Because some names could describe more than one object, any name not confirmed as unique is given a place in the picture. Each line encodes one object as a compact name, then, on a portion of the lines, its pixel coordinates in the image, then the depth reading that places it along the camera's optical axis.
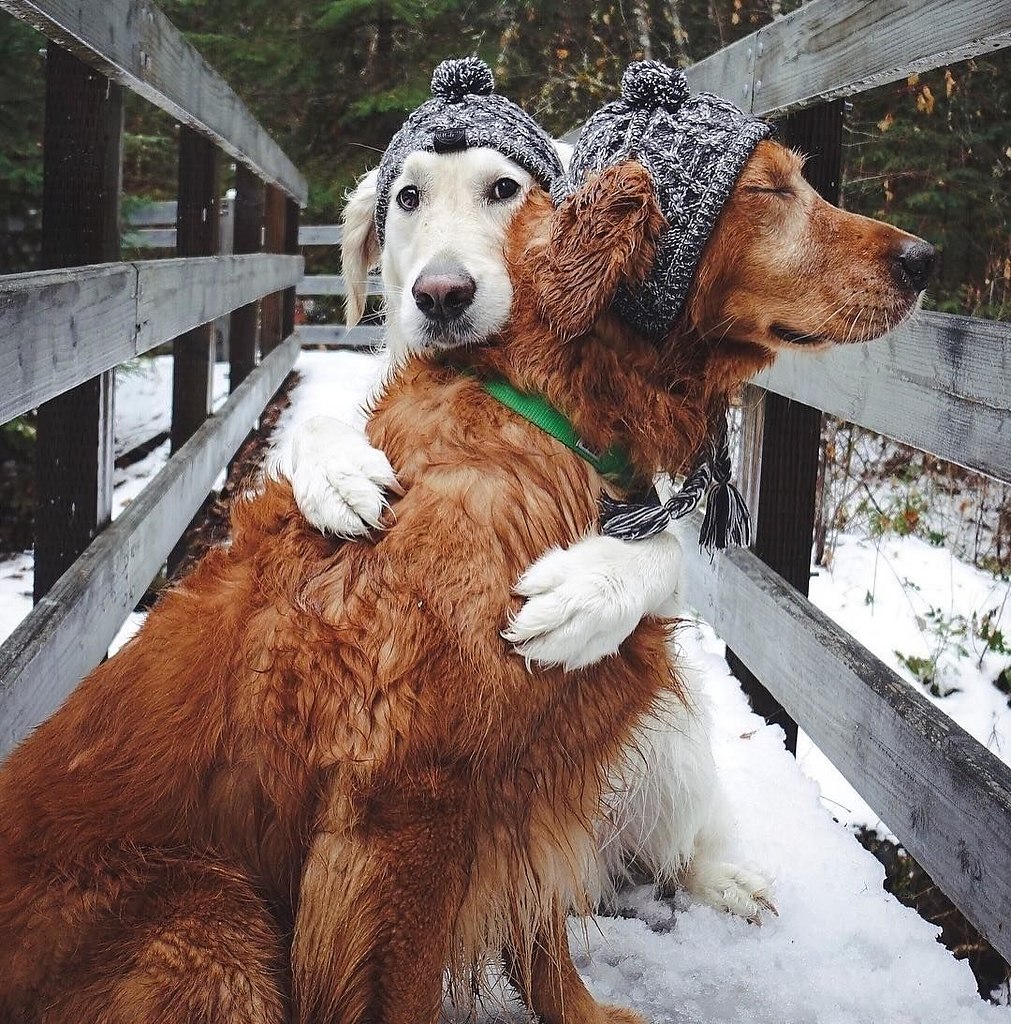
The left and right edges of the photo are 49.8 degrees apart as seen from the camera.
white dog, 1.56
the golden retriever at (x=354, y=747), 1.45
